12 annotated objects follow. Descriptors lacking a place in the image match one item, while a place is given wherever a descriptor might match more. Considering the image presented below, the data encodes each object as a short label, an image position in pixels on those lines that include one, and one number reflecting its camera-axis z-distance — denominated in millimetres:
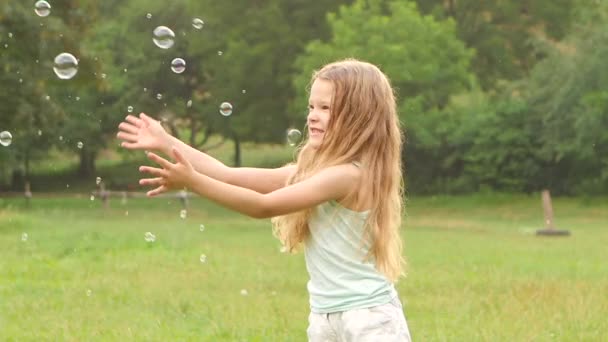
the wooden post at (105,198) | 46316
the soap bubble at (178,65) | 7926
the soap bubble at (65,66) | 9002
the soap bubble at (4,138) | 9250
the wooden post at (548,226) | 29203
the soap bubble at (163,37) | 8242
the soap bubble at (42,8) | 9617
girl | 4473
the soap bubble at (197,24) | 9039
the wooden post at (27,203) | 46231
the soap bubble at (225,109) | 7591
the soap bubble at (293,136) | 7058
